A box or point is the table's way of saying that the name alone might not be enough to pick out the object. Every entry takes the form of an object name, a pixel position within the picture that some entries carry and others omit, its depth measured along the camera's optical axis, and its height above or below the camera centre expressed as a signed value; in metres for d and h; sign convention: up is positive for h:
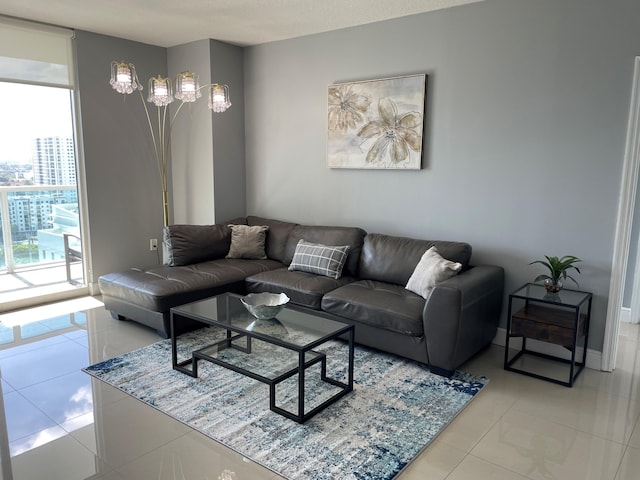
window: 4.14 +0.22
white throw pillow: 3.28 -0.70
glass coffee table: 2.59 -1.13
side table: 2.96 -0.95
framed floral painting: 3.88 +0.42
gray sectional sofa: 3.04 -0.89
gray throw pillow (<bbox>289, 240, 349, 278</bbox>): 3.94 -0.74
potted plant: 3.15 -0.66
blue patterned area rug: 2.21 -1.33
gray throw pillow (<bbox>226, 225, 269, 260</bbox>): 4.55 -0.70
